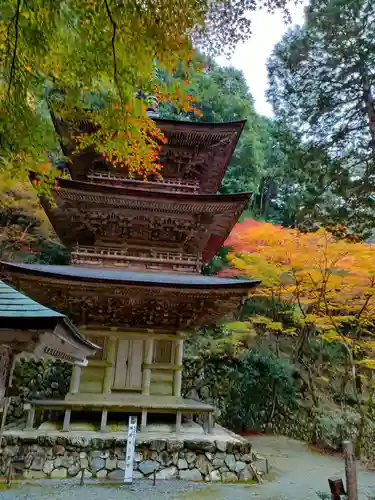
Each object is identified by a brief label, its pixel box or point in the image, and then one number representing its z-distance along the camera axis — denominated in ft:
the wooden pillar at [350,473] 13.88
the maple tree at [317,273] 36.68
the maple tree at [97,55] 10.03
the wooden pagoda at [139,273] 24.26
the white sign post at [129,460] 20.76
